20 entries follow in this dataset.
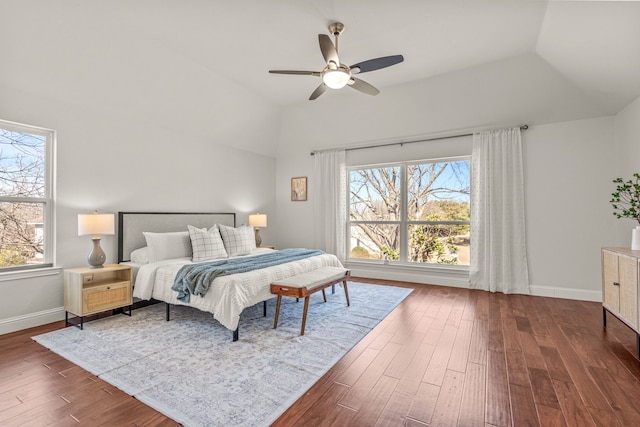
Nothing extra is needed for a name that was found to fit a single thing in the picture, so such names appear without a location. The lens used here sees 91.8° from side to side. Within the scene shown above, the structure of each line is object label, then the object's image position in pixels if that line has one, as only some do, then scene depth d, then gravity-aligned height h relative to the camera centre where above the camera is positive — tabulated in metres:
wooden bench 3.11 -0.71
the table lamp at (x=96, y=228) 3.38 -0.11
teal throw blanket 2.99 -0.55
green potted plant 2.97 +0.03
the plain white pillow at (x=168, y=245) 3.95 -0.36
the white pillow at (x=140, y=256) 3.90 -0.48
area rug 1.95 -1.15
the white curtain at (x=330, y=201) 6.01 +0.31
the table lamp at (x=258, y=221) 5.75 -0.07
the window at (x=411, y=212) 5.18 +0.08
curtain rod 4.93 +1.32
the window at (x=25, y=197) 3.22 +0.23
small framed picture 6.48 +0.60
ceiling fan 2.77 +1.45
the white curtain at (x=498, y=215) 4.55 +0.02
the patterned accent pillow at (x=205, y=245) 4.10 -0.37
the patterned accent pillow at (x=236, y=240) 4.59 -0.35
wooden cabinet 2.55 -0.63
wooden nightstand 3.24 -0.79
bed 2.92 -0.59
